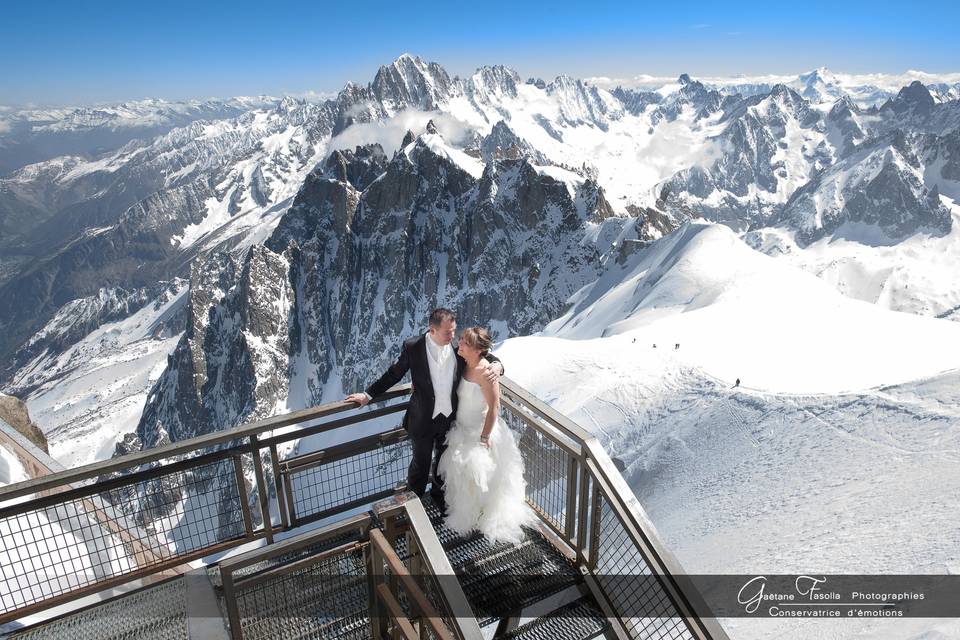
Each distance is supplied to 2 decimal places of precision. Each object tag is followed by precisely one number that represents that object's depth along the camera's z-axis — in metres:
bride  5.64
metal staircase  4.59
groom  6.05
